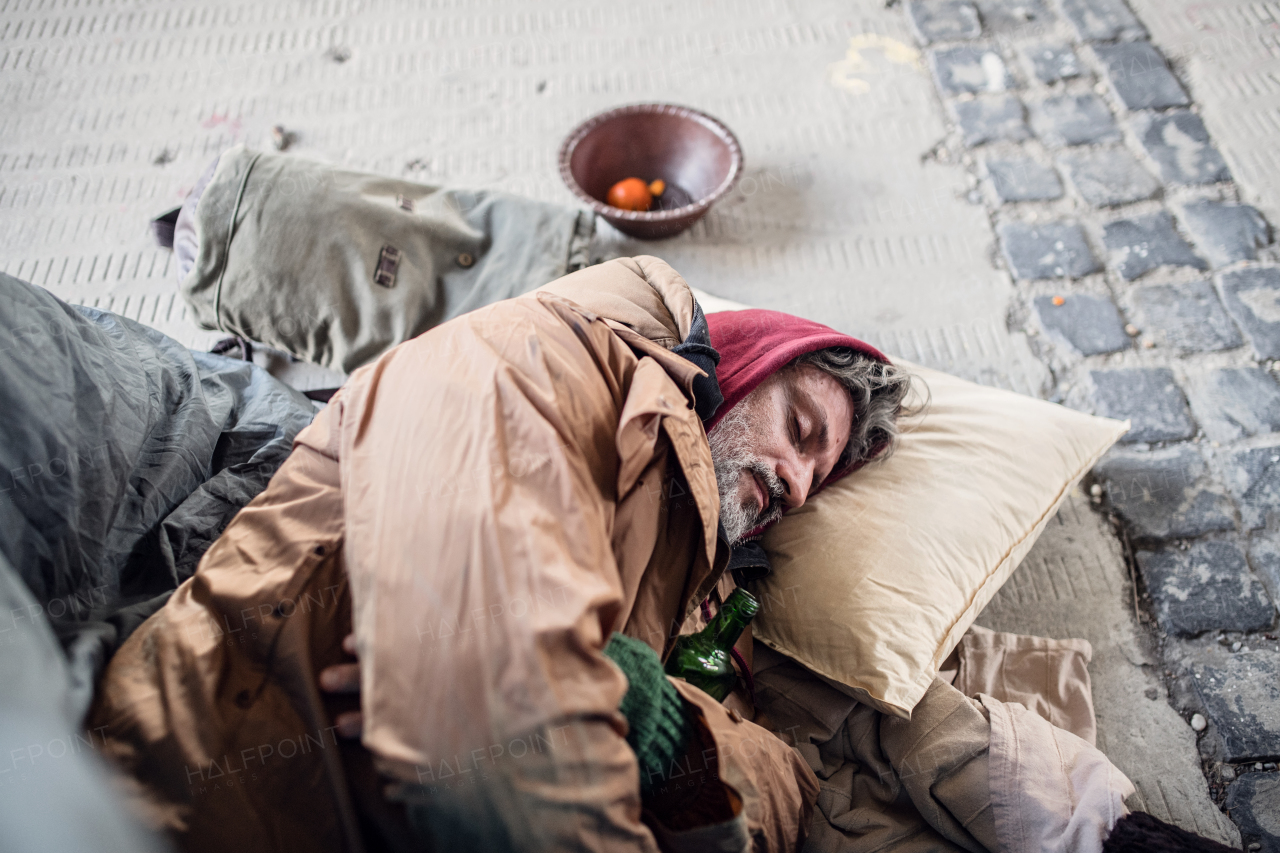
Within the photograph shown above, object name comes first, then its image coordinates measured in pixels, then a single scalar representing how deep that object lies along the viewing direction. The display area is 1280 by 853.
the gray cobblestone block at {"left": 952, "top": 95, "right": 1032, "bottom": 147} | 2.70
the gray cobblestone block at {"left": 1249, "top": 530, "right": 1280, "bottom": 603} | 1.82
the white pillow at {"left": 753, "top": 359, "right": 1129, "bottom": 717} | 1.42
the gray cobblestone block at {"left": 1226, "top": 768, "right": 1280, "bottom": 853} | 1.52
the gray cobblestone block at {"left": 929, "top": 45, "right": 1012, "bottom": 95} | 2.84
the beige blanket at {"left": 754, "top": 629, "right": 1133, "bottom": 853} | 1.27
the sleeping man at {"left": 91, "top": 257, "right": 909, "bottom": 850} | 0.93
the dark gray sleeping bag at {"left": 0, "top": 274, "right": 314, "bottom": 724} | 1.10
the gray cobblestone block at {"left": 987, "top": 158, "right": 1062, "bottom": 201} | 2.55
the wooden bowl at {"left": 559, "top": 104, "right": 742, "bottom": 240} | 2.37
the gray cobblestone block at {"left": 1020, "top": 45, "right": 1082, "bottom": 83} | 2.83
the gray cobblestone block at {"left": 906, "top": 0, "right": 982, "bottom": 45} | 3.00
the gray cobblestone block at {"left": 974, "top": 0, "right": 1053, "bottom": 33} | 3.00
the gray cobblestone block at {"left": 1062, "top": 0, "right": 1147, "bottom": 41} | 2.92
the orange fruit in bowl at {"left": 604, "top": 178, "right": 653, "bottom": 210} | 2.46
